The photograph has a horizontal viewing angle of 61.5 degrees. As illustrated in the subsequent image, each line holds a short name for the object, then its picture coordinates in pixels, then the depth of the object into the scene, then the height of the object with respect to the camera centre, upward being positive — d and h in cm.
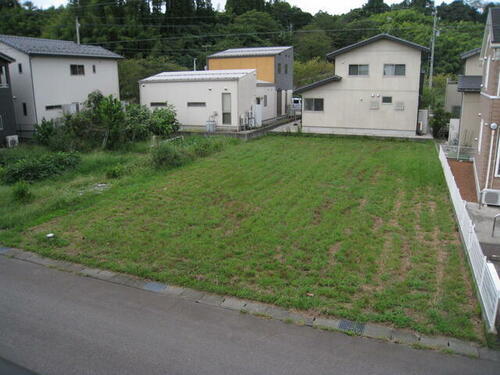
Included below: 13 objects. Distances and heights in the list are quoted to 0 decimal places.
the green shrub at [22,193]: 1066 -227
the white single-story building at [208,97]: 2130 +24
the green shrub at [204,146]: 1631 -176
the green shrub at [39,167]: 1259 -198
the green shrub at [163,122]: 1969 -98
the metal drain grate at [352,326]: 519 -279
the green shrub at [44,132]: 1802 -124
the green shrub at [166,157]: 1441 -188
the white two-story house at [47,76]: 1989 +130
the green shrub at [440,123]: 2025 -114
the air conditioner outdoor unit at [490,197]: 1008 -233
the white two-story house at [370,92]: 2009 +39
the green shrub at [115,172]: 1326 -218
